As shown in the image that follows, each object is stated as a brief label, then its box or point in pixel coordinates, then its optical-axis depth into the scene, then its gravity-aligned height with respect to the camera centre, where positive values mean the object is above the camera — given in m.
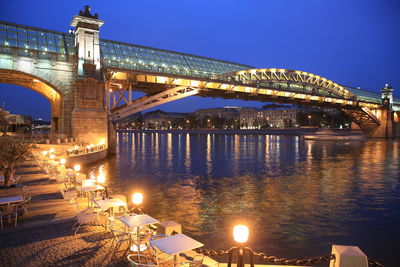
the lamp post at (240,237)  4.16 -1.52
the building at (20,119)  50.81 +1.86
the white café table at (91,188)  9.38 -1.88
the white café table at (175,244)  4.56 -1.84
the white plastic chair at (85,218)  6.73 -2.01
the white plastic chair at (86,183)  10.61 -1.93
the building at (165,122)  185.71 +4.31
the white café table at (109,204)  7.07 -1.81
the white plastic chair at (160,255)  5.02 -2.26
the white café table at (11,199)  7.41 -1.78
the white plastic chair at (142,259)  5.18 -2.36
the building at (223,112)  187.41 +10.19
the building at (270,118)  139.62 +5.30
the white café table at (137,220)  5.68 -1.82
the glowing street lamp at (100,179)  10.53 -1.79
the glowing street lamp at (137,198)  6.87 -1.62
